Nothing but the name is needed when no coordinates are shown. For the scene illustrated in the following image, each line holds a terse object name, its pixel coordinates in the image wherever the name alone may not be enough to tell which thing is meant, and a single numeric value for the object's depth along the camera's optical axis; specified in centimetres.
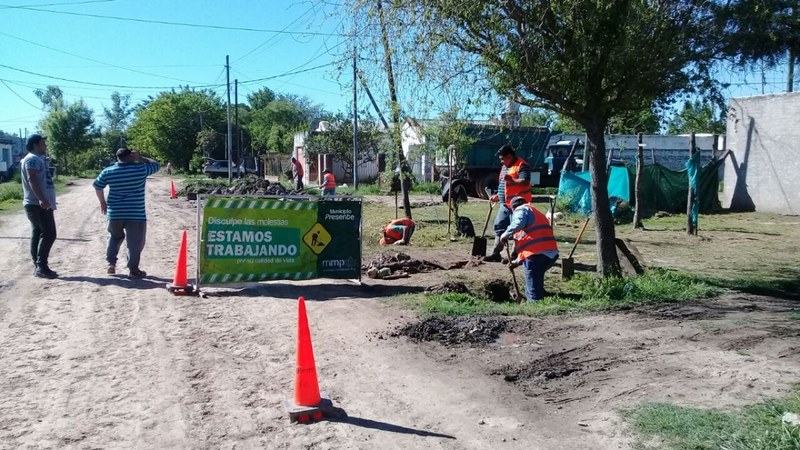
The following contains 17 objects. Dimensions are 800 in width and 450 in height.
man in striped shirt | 938
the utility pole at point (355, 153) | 3334
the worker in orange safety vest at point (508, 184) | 1042
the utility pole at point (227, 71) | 4249
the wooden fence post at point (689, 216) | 1545
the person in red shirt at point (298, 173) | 2827
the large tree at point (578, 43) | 819
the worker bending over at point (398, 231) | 1366
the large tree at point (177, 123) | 6500
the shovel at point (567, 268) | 984
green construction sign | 884
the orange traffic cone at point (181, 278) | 878
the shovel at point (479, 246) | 1173
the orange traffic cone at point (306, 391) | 483
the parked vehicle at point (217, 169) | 4772
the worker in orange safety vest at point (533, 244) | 817
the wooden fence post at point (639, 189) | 1673
